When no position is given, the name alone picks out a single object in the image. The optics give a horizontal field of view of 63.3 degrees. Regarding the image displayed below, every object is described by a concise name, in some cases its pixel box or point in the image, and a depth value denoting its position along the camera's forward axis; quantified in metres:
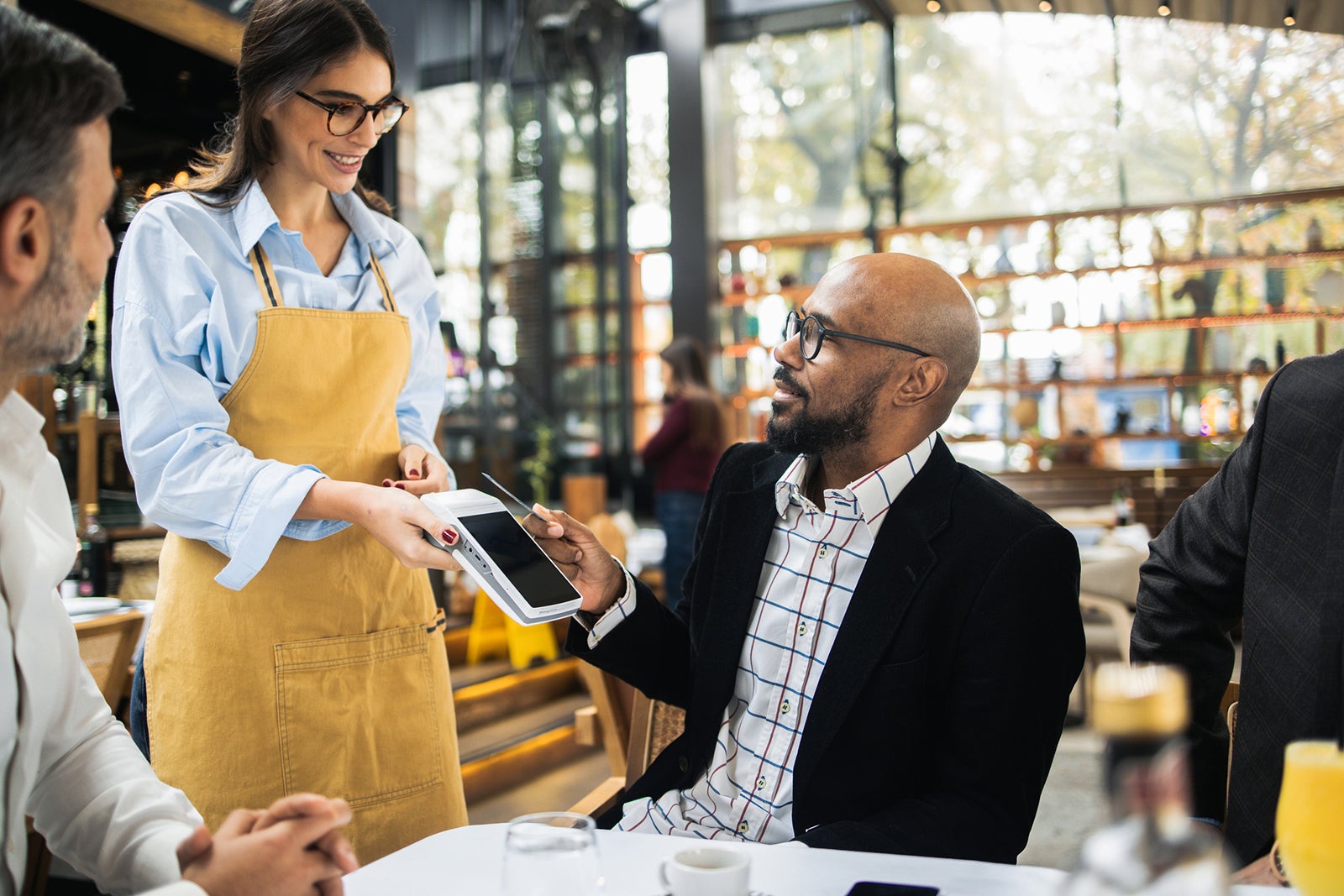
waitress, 1.53
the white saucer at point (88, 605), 3.05
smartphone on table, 0.97
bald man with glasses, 1.52
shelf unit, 8.89
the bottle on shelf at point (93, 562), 3.58
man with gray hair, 0.94
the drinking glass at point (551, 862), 0.78
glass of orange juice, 0.74
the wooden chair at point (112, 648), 2.95
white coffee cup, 0.88
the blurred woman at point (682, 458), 6.20
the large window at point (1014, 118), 9.15
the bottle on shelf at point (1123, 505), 6.74
